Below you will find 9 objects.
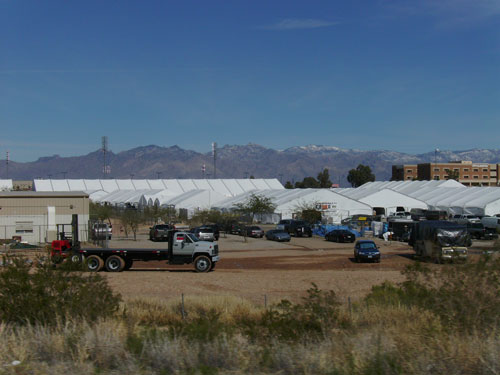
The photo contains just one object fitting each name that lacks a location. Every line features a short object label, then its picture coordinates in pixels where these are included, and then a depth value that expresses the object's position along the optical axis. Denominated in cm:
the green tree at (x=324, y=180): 18850
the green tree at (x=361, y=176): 19775
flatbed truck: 3052
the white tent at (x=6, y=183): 15150
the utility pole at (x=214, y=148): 16832
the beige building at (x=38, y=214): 4694
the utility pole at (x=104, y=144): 16238
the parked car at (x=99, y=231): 4428
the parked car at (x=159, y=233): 5191
